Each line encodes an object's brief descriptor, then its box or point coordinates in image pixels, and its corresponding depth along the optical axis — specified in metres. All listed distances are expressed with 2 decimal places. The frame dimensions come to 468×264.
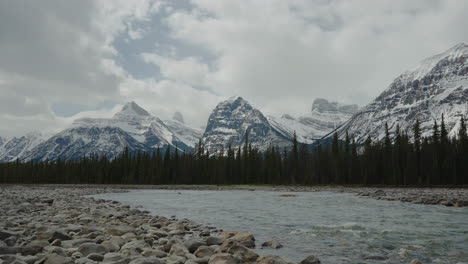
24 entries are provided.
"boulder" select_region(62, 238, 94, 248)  9.37
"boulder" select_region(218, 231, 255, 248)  11.13
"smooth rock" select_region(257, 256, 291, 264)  7.87
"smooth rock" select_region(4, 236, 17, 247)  9.31
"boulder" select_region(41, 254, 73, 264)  7.11
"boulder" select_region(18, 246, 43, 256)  8.29
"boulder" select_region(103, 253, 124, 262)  7.70
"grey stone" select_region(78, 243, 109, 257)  8.55
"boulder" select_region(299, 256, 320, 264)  8.77
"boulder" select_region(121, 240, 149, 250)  9.39
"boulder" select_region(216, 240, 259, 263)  8.62
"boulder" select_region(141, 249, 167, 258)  8.59
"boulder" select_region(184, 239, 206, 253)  10.03
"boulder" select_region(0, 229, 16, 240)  9.84
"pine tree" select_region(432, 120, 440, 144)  78.19
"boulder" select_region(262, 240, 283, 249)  11.20
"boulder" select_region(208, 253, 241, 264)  7.91
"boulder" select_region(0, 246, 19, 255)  7.84
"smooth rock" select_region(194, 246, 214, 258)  9.20
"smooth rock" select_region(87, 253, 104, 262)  7.98
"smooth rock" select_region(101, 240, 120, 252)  9.16
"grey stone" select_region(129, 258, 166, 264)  7.34
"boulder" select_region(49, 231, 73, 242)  10.14
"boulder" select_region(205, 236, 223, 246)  10.80
